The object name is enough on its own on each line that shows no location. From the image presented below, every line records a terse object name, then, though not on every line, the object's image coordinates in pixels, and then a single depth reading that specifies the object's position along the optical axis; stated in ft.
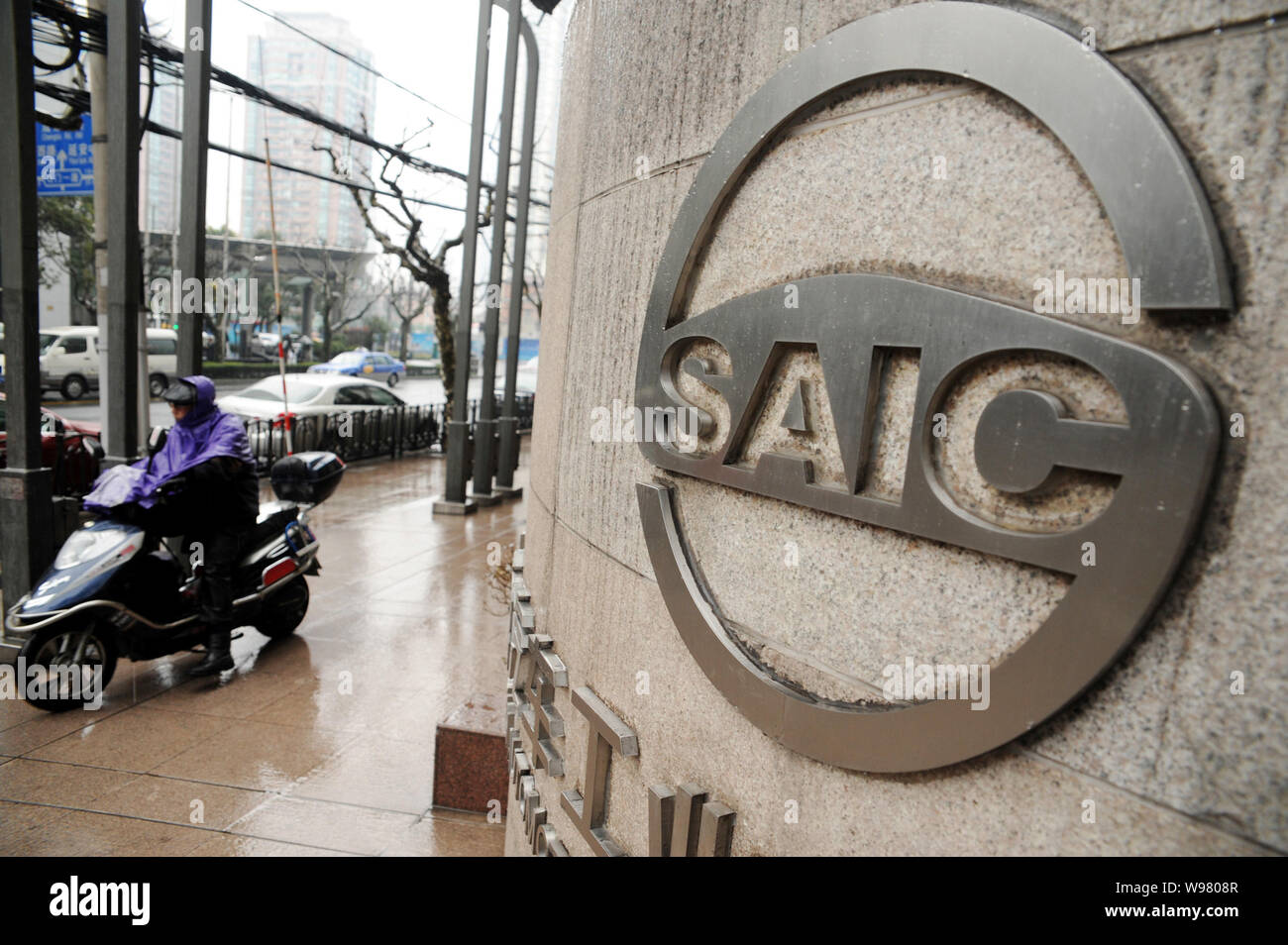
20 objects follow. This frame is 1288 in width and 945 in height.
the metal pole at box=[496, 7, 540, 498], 40.24
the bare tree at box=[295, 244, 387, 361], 133.18
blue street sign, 29.99
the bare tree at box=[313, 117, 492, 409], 52.49
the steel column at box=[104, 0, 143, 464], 21.15
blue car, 124.77
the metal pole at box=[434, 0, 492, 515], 35.73
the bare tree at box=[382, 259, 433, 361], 129.78
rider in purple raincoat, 17.29
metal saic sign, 3.72
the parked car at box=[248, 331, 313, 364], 141.79
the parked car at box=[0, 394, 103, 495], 32.07
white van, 77.82
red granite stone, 13.97
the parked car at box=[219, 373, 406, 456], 45.14
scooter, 16.10
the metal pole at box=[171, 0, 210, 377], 22.16
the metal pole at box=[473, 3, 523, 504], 36.42
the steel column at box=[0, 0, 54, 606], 19.15
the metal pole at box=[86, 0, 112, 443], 26.66
